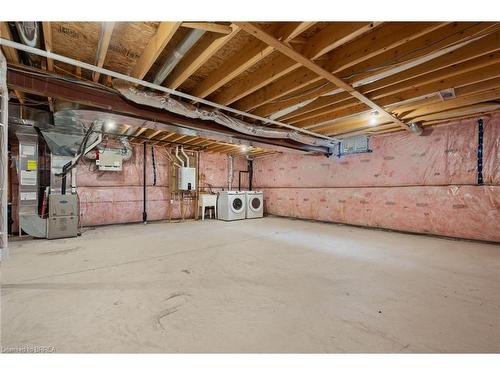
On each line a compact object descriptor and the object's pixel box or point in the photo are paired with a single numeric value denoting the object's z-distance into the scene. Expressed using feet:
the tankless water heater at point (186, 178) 20.57
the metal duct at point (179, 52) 6.01
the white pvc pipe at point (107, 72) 5.82
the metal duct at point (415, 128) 13.42
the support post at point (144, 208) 19.66
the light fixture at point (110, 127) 14.36
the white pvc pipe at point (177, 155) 20.85
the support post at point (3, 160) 5.44
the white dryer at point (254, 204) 22.73
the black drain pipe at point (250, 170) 27.22
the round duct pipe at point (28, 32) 5.65
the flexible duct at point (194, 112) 8.39
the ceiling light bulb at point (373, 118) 11.88
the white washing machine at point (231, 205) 21.31
